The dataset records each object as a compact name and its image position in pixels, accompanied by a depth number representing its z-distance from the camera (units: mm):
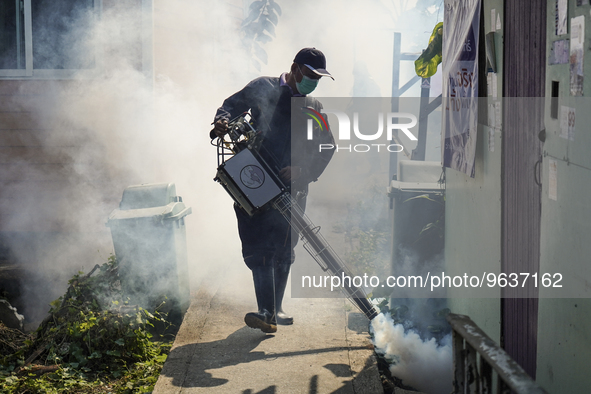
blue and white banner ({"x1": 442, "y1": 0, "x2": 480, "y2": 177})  3640
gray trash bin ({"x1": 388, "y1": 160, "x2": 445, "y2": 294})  4828
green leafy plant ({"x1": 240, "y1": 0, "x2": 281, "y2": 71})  9383
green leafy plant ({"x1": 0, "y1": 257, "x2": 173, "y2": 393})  4008
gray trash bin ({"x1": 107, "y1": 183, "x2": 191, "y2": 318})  4840
